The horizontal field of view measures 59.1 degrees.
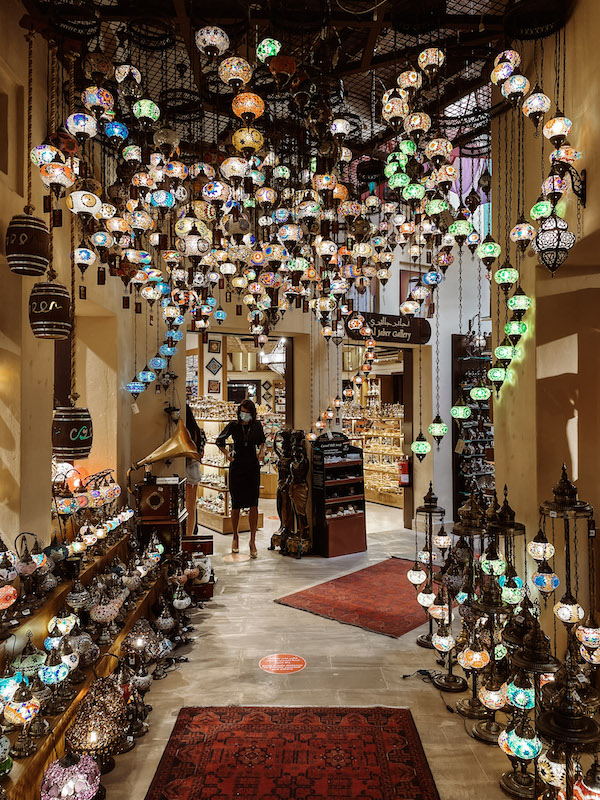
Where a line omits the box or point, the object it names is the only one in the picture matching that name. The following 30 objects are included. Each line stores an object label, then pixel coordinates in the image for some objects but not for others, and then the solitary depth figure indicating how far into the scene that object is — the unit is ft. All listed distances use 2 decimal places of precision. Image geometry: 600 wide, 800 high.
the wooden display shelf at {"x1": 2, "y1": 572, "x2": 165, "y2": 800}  7.61
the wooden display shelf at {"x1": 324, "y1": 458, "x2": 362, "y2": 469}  25.91
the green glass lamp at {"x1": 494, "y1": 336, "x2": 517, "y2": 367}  13.73
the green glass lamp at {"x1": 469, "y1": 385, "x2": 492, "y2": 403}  15.12
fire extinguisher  31.58
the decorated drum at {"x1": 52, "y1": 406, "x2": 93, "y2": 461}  11.33
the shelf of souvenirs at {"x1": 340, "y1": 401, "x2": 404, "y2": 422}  40.98
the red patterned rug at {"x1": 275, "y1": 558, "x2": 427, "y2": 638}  17.25
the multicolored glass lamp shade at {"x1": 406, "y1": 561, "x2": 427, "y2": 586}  13.89
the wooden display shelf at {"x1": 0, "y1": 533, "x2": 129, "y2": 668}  9.70
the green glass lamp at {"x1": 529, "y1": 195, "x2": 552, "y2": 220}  10.05
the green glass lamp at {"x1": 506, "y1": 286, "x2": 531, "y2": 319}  12.48
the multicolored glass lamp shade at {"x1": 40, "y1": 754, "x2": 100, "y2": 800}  7.68
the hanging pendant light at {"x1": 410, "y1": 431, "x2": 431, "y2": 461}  20.34
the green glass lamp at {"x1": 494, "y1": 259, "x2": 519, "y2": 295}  12.46
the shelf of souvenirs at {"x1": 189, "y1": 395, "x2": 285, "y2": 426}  33.53
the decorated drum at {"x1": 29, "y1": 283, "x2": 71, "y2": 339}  9.75
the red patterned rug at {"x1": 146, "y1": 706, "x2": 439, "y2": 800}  9.33
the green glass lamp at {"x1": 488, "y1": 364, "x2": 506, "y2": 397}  14.19
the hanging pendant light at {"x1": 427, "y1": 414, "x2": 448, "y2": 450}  17.99
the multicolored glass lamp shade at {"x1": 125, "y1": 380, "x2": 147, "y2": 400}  20.42
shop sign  28.50
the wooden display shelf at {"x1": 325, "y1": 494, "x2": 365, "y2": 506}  25.64
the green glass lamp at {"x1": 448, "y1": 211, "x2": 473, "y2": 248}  12.59
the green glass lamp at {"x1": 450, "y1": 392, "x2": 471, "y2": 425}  22.36
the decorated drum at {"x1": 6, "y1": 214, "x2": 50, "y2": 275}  9.45
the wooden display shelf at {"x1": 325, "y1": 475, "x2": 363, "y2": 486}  25.82
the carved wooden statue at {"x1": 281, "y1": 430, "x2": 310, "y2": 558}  25.82
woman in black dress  24.91
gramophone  19.63
